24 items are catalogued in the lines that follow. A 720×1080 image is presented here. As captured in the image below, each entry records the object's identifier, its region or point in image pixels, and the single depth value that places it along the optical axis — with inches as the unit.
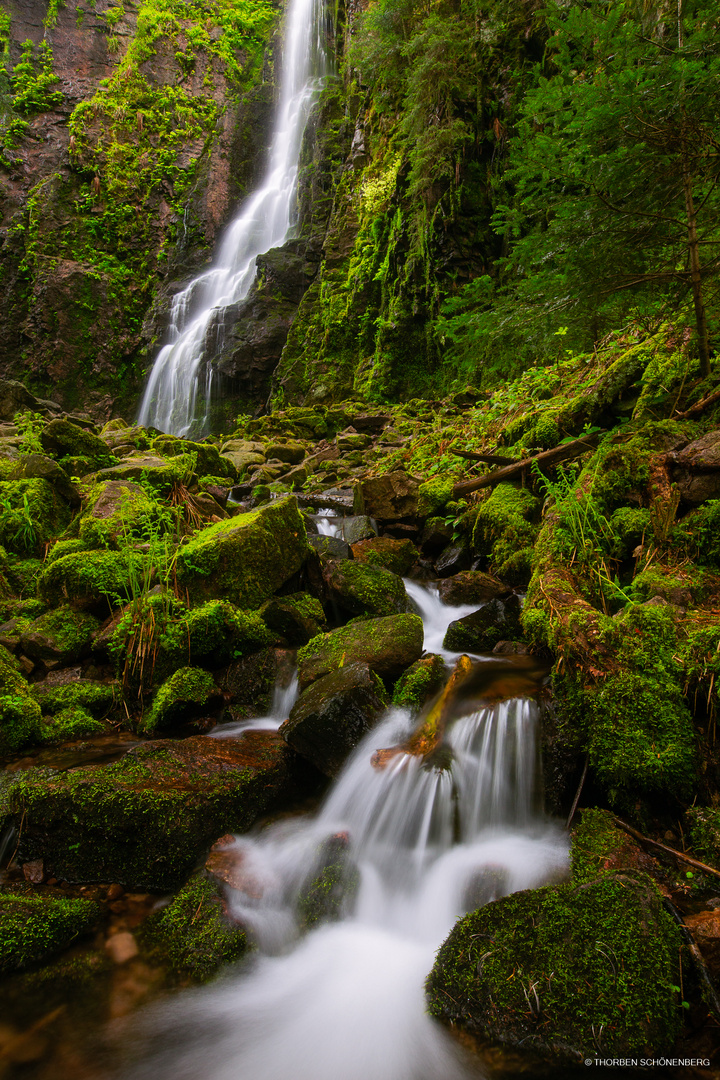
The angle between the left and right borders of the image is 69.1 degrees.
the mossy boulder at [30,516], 215.3
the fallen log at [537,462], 199.2
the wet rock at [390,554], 233.1
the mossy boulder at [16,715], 132.8
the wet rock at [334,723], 125.1
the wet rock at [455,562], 232.5
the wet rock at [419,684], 134.8
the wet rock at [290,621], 179.0
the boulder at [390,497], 275.0
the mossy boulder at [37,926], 84.2
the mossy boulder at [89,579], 173.3
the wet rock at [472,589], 199.0
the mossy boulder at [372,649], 148.2
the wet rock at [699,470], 129.6
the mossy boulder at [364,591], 194.4
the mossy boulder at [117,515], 192.2
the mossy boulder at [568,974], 62.7
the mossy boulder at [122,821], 104.0
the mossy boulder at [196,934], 87.6
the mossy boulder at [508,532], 198.7
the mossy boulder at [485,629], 162.1
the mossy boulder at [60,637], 160.2
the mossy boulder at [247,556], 178.9
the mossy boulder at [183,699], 146.4
